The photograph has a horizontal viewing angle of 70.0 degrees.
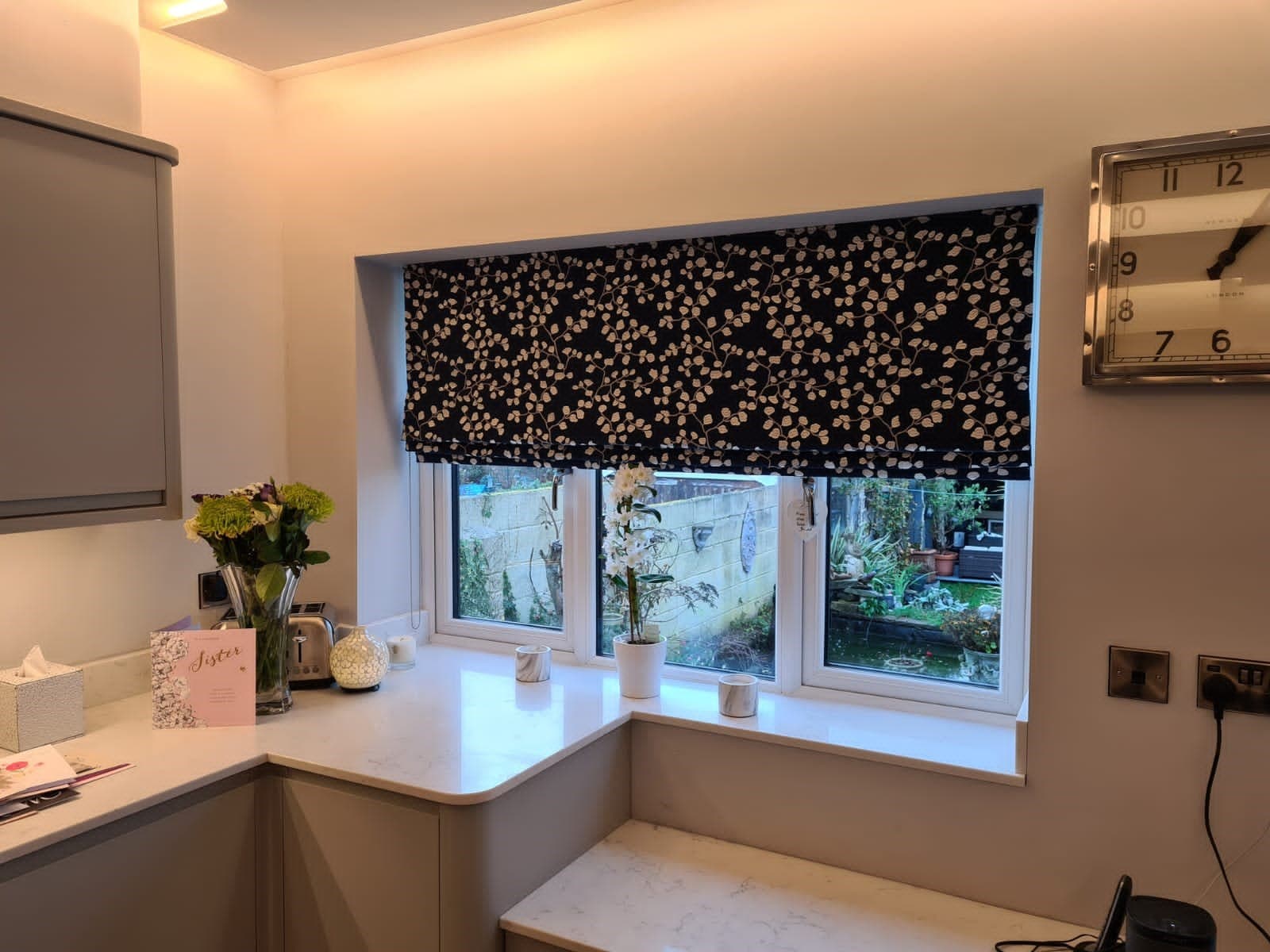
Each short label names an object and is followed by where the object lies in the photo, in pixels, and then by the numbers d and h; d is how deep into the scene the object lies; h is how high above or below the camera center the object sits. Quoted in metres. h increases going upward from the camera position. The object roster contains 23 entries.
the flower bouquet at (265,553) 1.96 -0.27
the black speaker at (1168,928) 1.25 -0.70
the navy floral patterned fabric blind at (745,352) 1.82 +0.19
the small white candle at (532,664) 2.30 -0.59
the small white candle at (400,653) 2.46 -0.60
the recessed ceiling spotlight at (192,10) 1.98 +0.94
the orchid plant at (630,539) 2.14 -0.25
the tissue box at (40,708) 1.80 -0.56
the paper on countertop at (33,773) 1.56 -0.61
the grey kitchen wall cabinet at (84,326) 1.63 +0.20
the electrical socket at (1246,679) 1.50 -0.41
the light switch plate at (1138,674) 1.56 -0.42
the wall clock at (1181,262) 1.45 +0.28
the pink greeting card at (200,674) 1.95 -0.52
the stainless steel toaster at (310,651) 2.25 -0.54
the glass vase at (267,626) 2.01 -0.43
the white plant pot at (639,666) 2.14 -0.55
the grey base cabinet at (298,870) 1.52 -0.80
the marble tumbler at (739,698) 2.02 -0.59
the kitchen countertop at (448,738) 1.64 -0.63
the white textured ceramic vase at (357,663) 2.20 -0.56
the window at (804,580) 2.00 -0.36
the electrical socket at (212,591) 2.35 -0.41
